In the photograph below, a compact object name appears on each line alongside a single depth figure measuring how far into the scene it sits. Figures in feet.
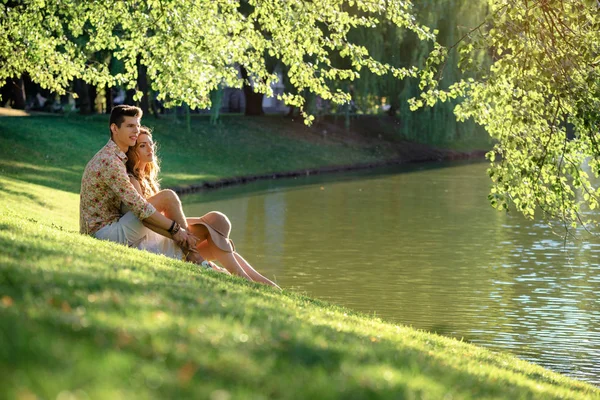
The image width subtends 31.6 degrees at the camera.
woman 32.71
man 31.68
